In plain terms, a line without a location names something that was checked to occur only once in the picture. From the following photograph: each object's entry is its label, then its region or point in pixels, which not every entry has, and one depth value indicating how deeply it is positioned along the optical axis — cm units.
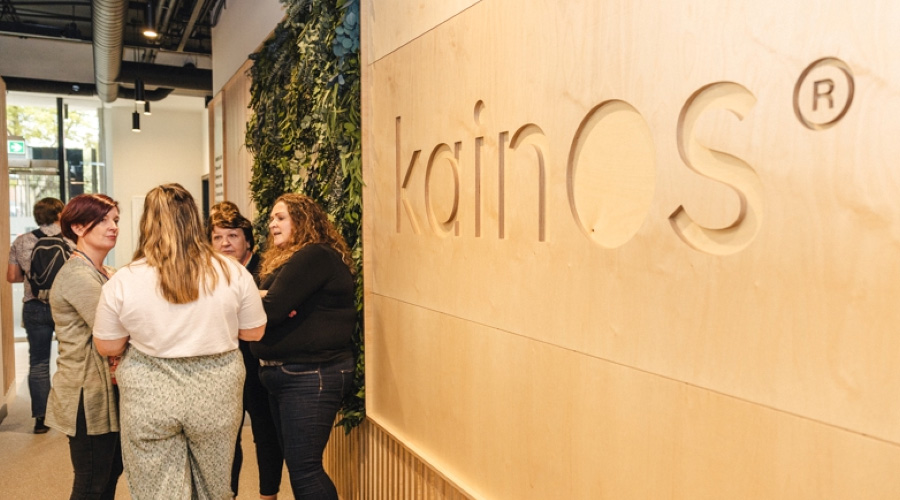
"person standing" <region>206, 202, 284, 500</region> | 314
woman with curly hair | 266
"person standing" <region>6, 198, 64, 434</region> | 470
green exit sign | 930
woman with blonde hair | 217
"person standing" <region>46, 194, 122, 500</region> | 238
